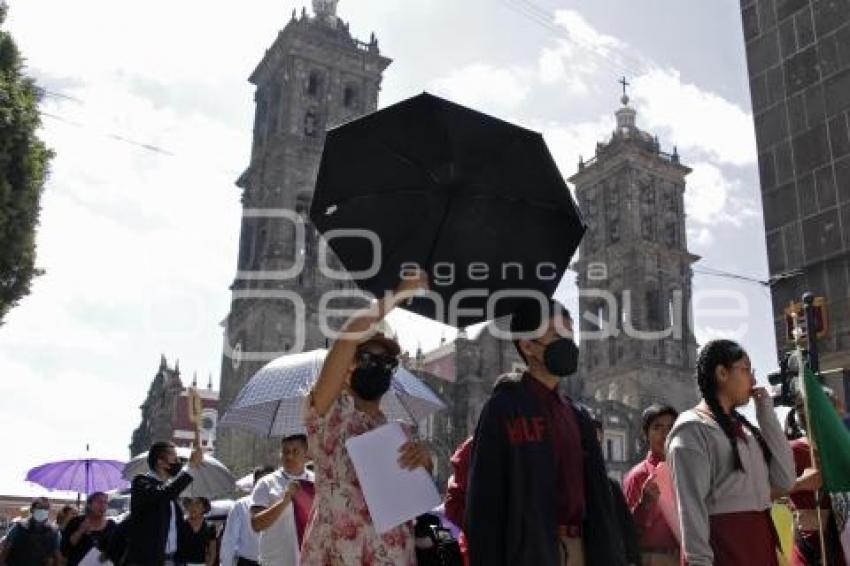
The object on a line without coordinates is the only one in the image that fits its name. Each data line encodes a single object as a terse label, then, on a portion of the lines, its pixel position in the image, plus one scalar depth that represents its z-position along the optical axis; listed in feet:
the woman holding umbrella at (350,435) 10.20
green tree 30.30
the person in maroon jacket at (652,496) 14.57
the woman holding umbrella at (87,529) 26.99
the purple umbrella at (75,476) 35.53
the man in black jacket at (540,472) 9.37
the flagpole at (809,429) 13.60
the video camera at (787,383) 15.97
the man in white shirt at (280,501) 16.49
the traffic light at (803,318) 32.73
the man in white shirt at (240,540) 21.03
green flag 13.28
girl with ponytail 11.43
